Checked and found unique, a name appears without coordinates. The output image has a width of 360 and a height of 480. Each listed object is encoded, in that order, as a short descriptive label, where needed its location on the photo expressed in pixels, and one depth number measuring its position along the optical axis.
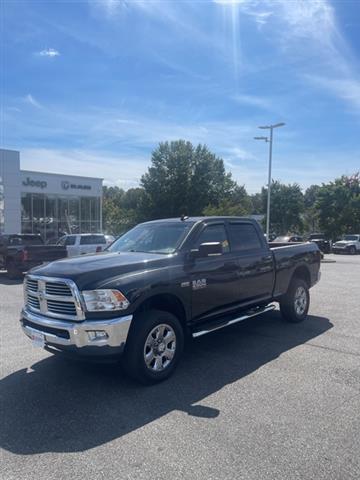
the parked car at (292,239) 25.70
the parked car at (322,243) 35.75
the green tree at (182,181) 50.88
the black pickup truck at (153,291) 4.39
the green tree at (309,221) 58.90
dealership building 29.23
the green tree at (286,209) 56.50
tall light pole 29.22
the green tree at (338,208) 47.44
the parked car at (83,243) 17.61
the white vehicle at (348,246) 37.12
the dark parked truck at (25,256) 14.62
